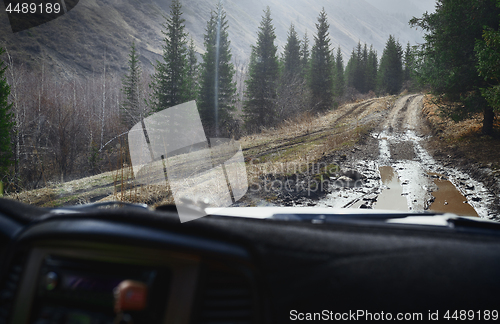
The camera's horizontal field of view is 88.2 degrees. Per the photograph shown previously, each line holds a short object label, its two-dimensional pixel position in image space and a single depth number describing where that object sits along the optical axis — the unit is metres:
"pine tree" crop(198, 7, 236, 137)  25.08
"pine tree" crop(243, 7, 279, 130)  26.52
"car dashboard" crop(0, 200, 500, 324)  0.76
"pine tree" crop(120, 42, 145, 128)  26.62
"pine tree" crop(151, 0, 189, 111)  23.94
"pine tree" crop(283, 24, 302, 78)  38.25
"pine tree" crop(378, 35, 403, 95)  51.57
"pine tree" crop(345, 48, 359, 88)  60.16
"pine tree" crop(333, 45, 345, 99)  50.42
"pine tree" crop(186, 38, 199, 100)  37.38
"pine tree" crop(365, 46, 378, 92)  59.19
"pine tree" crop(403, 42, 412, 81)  55.52
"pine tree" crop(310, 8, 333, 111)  34.53
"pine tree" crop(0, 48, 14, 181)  12.66
